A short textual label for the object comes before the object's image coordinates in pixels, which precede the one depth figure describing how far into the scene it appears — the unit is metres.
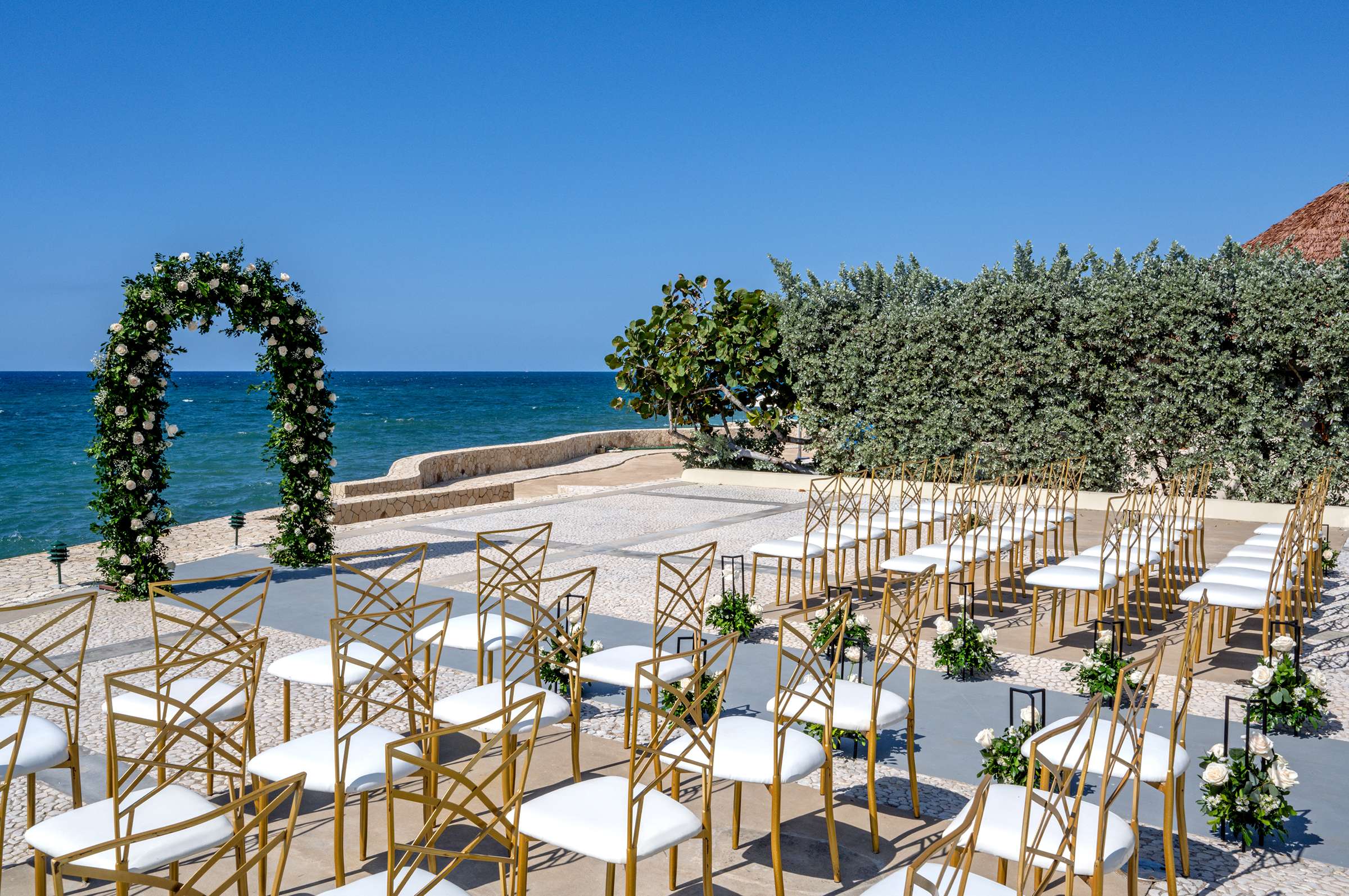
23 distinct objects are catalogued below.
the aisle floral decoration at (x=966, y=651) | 5.94
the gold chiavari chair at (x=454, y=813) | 2.37
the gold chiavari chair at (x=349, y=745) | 3.23
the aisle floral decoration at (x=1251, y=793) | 3.71
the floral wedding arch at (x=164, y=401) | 8.58
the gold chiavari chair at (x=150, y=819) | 2.61
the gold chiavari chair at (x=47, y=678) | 3.50
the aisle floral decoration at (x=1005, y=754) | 3.90
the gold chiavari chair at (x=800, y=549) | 7.36
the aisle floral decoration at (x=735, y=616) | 6.68
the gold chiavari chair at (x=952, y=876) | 2.05
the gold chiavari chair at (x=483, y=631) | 4.68
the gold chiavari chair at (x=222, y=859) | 1.95
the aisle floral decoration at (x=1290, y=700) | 4.89
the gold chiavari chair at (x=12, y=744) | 3.06
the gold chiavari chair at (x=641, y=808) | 2.73
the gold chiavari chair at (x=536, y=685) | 3.86
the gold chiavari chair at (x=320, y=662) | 4.31
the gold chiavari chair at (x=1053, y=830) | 2.57
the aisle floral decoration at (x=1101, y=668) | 5.12
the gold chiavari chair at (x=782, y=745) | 3.25
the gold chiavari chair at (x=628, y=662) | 4.38
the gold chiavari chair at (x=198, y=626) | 3.95
